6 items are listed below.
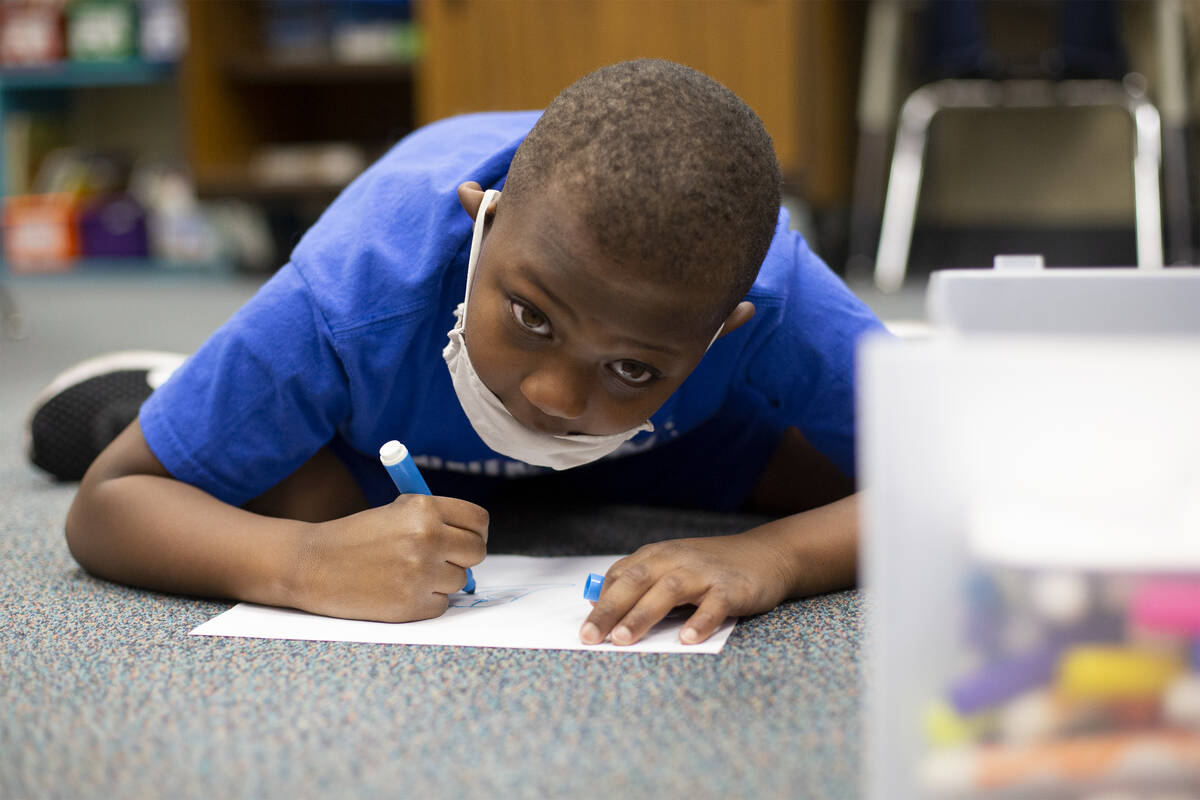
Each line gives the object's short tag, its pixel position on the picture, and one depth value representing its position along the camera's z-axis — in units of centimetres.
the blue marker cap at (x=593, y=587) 66
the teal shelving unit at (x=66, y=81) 336
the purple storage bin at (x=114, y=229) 358
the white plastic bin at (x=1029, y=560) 36
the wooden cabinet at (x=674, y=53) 235
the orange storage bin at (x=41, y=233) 356
